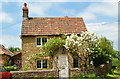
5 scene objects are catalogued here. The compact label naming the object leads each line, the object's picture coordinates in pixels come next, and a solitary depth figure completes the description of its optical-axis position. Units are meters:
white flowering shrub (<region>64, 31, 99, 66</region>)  19.20
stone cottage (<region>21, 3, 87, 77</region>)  21.45
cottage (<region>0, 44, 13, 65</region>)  34.99
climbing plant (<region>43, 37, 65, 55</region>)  20.95
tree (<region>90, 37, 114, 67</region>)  20.63
